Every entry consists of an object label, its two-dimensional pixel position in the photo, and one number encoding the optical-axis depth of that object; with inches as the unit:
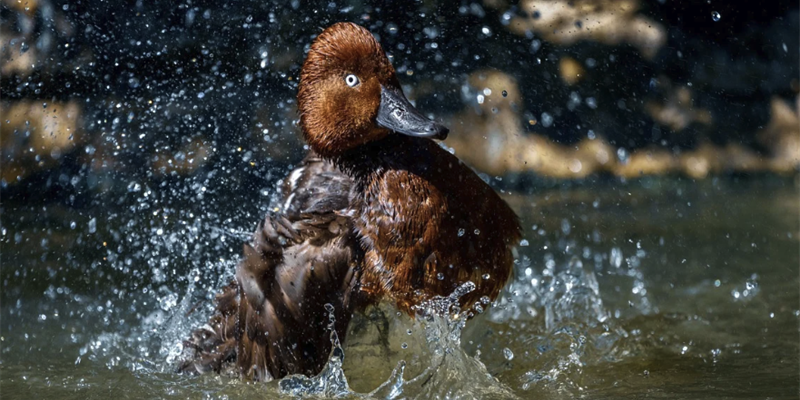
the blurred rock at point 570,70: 471.3
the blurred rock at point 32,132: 406.3
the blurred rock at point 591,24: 472.7
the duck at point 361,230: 227.0
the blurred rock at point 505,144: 458.3
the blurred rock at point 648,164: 458.3
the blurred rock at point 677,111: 479.6
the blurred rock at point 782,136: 461.7
